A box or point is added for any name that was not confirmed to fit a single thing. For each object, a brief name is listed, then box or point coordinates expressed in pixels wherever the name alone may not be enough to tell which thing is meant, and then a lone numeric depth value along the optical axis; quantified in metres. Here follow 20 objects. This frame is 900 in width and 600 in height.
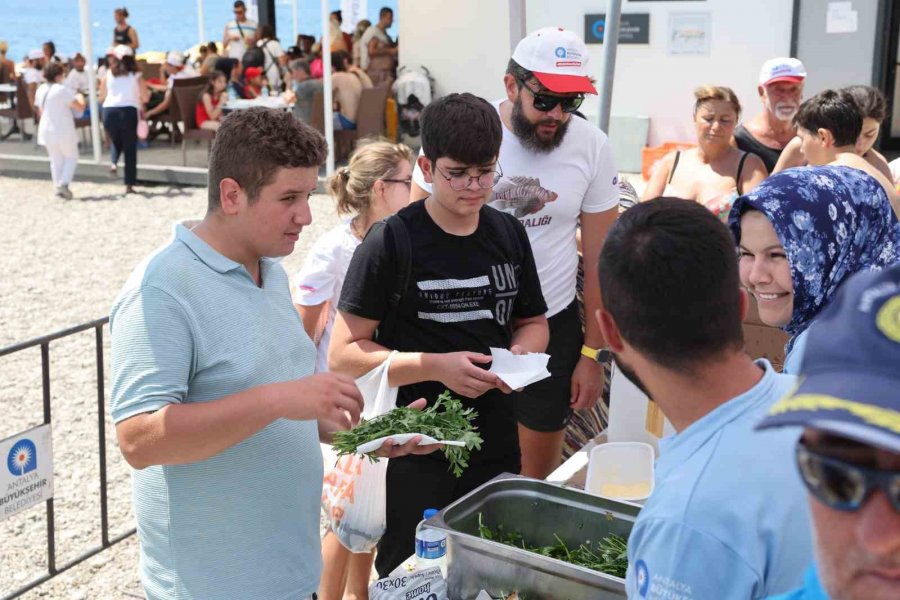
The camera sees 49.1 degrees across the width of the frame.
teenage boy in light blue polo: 2.03
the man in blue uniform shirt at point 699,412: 1.29
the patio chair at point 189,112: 14.55
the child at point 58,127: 13.09
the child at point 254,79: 15.74
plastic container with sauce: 2.92
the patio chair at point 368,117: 14.54
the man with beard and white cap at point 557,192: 3.52
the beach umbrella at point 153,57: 20.47
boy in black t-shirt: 2.82
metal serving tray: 2.13
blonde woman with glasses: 3.44
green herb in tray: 2.24
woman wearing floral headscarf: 2.24
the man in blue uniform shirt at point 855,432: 0.77
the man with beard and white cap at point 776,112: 5.80
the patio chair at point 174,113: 15.17
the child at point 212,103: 14.74
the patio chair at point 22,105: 17.52
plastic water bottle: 2.35
